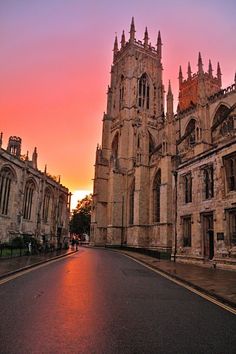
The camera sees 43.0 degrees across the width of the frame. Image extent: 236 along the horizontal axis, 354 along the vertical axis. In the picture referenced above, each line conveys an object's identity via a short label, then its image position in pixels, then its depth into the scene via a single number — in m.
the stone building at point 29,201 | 28.22
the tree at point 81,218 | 72.44
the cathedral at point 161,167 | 17.27
